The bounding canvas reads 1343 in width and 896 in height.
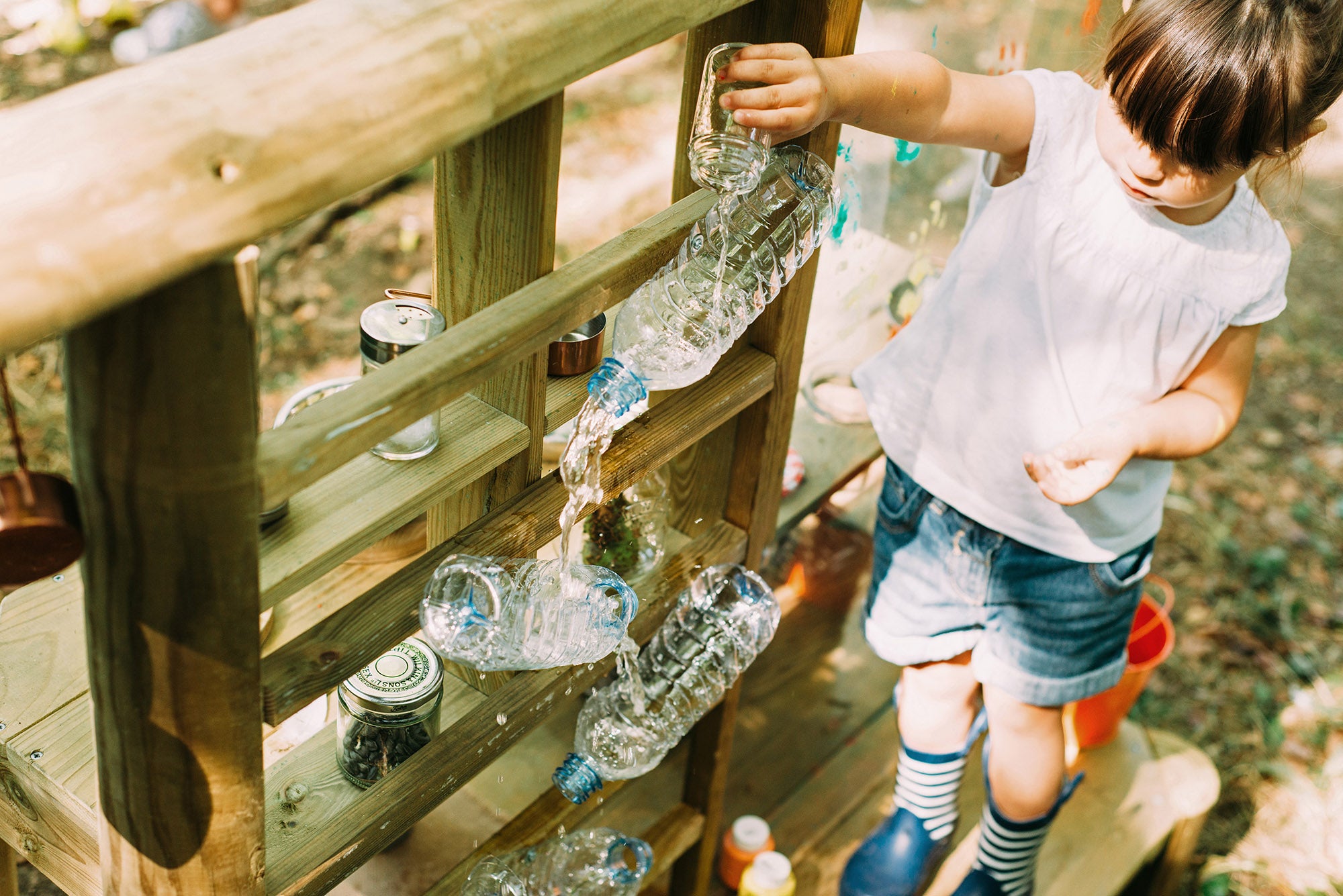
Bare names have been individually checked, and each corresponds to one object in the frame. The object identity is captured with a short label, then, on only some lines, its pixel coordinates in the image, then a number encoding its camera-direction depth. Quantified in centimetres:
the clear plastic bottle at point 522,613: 116
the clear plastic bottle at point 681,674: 159
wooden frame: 70
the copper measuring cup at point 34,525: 83
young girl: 133
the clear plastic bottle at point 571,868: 153
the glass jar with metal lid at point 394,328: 126
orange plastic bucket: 226
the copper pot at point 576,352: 135
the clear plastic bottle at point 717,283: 128
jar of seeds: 133
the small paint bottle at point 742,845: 212
